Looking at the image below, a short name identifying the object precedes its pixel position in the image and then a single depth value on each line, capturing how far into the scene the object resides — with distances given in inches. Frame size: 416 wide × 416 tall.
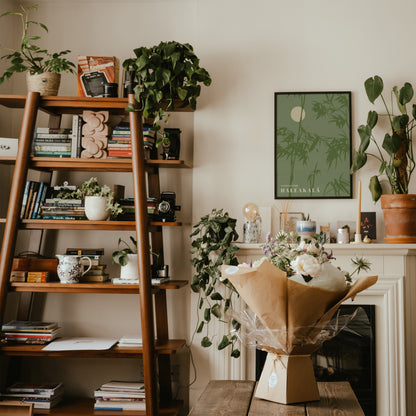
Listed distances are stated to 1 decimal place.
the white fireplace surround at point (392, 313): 116.0
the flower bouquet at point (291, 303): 58.1
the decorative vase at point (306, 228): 117.2
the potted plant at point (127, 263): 117.3
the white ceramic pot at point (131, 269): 117.8
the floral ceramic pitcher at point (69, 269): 115.8
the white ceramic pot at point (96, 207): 118.2
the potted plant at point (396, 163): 117.1
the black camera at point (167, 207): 121.3
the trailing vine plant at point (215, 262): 115.0
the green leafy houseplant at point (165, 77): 114.2
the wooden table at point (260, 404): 60.6
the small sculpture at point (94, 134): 120.0
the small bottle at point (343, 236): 119.0
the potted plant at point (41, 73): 118.9
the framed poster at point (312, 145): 125.3
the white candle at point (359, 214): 118.3
